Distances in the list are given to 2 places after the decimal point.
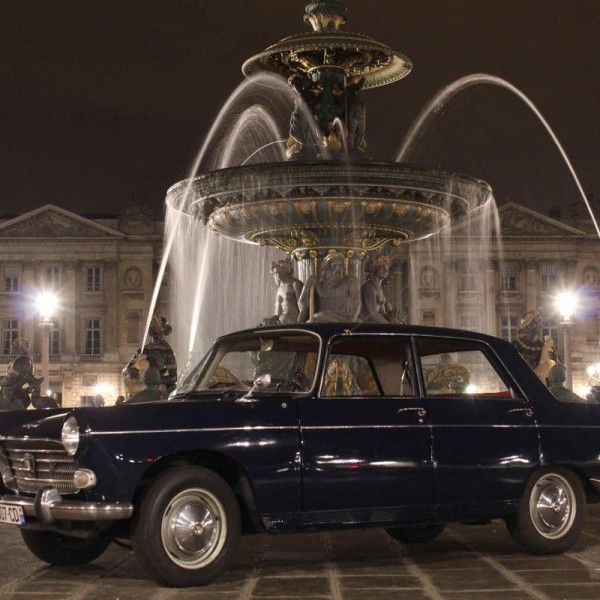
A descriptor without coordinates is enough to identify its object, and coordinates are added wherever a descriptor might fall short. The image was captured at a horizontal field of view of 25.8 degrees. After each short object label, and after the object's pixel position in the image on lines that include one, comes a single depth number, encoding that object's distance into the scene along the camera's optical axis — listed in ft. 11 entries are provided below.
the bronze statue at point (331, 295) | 50.57
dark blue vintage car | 21.15
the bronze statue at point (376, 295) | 51.31
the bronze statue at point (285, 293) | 51.65
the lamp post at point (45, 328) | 82.85
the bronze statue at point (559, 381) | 49.80
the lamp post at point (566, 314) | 87.32
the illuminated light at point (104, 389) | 274.98
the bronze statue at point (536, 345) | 61.77
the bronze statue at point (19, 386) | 61.26
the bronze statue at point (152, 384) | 47.73
